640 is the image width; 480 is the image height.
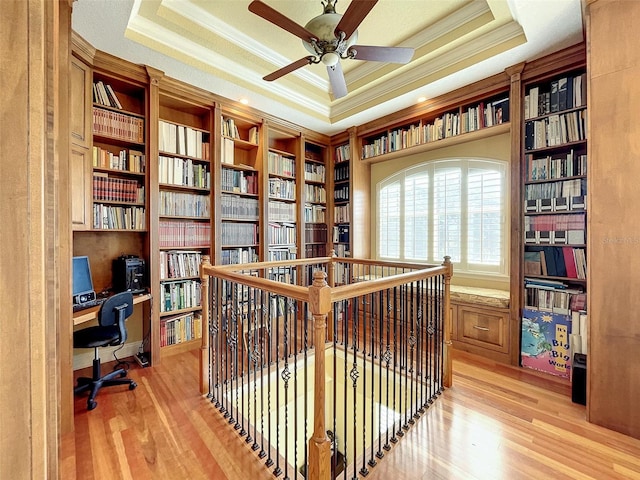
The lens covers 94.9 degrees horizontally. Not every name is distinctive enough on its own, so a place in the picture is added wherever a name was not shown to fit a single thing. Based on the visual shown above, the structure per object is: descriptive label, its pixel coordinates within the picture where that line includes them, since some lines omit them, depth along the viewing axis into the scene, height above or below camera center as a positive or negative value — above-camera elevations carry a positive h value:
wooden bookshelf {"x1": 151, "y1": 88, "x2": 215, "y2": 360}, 3.01 +0.26
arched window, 3.38 +0.27
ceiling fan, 1.76 +1.34
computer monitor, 2.46 -0.39
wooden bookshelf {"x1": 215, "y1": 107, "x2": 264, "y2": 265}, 3.51 +0.60
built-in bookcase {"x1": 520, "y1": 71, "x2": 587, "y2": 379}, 2.56 +0.11
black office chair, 2.26 -0.81
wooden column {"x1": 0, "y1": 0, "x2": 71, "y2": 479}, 0.46 +0.00
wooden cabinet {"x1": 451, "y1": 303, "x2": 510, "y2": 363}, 2.91 -0.99
